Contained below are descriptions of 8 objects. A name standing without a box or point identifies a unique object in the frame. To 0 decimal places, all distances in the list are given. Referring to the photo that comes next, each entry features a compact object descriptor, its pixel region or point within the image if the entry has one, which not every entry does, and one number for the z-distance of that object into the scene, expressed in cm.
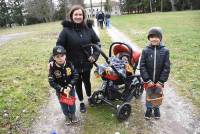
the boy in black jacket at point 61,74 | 253
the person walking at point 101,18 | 1260
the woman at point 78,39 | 270
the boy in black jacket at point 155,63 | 263
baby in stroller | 274
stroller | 274
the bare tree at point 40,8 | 3067
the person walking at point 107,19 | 1341
